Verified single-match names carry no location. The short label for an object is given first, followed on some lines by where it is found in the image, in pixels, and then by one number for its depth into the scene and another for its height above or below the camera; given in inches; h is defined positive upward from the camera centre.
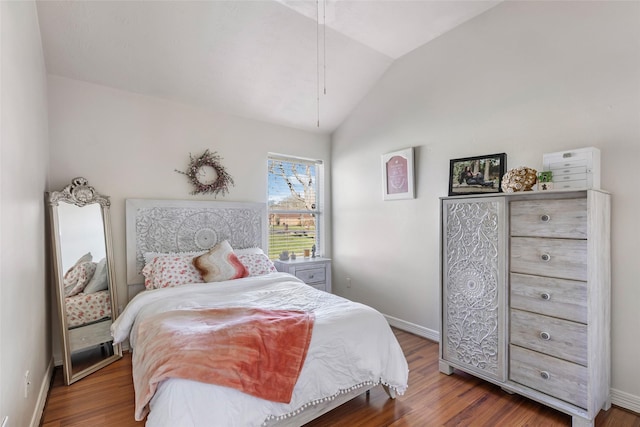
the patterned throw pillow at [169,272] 114.4 -24.3
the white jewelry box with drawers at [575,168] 80.1 +8.6
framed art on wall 136.3 +13.0
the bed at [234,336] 58.9 -31.4
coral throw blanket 60.2 -30.6
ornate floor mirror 100.4 -23.1
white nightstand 153.1 -32.2
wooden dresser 75.9 -25.8
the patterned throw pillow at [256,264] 130.6 -24.7
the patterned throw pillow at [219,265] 120.0 -23.1
